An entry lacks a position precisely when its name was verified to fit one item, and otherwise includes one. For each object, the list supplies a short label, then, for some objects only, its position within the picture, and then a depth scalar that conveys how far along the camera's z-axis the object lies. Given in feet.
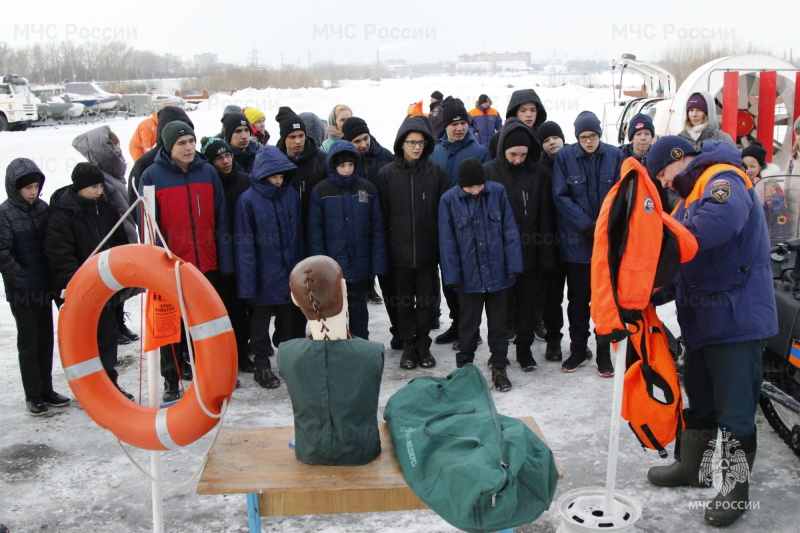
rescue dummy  9.78
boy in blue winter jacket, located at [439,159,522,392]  17.21
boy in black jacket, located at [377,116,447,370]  18.44
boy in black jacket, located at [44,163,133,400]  15.94
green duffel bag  8.68
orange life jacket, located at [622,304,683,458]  11.66
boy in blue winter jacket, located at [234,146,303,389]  17.54
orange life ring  10.36
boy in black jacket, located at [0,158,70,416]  15.74
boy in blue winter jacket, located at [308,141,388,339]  18.07
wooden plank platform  9.59
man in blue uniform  11.37
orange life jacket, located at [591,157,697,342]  10.34
